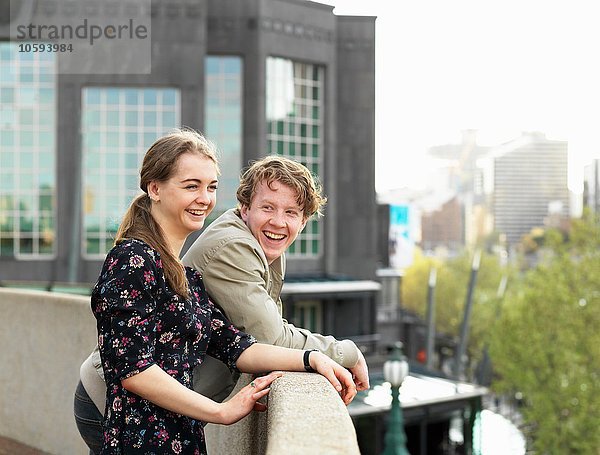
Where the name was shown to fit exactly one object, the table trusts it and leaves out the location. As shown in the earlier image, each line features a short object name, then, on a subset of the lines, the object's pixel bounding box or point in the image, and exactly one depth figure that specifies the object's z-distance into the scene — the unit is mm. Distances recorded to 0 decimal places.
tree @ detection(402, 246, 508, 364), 56250
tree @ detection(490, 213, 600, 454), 27188
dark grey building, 34719
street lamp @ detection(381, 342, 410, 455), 14938
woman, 2732
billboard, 65875
